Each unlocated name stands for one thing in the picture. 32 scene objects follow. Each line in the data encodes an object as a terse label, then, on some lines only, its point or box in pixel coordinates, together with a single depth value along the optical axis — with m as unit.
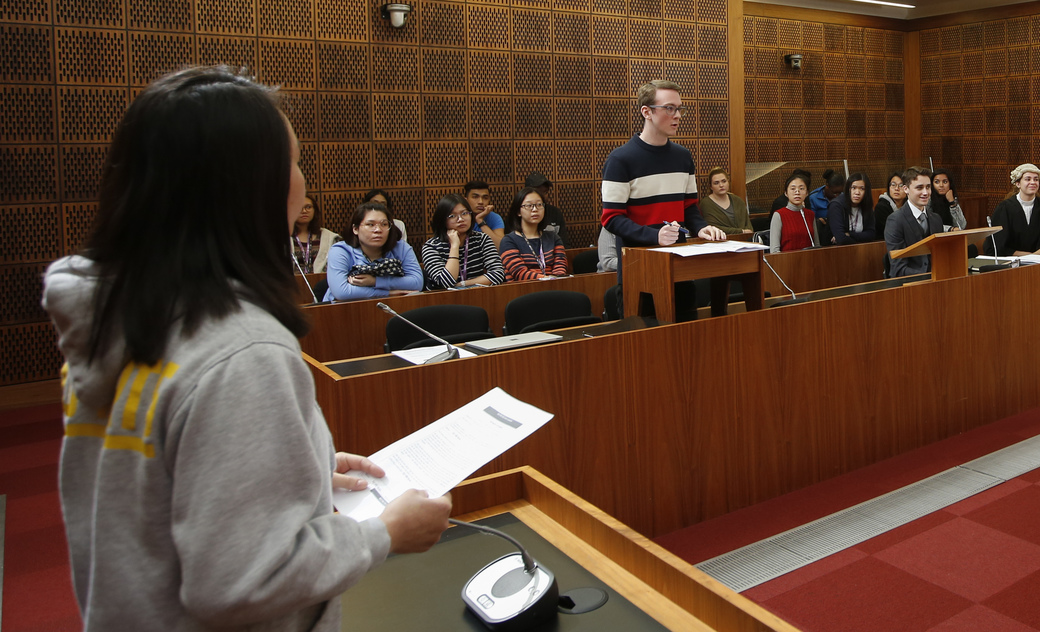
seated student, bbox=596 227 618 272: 5.70
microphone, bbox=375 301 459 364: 2.93
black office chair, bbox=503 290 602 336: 4.39
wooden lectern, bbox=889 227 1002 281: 4.37
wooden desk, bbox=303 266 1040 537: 2.91
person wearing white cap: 6.21
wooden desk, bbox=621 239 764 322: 3.47
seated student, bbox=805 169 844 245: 8.59
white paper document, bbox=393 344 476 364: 2.97
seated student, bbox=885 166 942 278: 5.87
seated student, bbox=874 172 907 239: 8.30
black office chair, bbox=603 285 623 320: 4.49
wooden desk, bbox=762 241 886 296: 6.23
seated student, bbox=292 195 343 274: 6.37
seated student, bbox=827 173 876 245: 7.58
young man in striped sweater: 3.96
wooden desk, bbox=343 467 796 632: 1.21
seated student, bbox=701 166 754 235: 8.03
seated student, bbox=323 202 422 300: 4.97
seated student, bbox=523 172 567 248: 7.23
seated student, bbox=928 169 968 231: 8.50
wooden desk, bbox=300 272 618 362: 4.37
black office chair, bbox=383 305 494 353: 3.97
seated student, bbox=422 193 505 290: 5.64
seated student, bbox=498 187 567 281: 5.92
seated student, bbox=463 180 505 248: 7.09
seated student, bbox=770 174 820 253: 7.15
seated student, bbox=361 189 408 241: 6.56
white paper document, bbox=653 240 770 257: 3.39
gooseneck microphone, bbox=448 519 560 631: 1.21
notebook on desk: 3.08
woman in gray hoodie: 0.82
